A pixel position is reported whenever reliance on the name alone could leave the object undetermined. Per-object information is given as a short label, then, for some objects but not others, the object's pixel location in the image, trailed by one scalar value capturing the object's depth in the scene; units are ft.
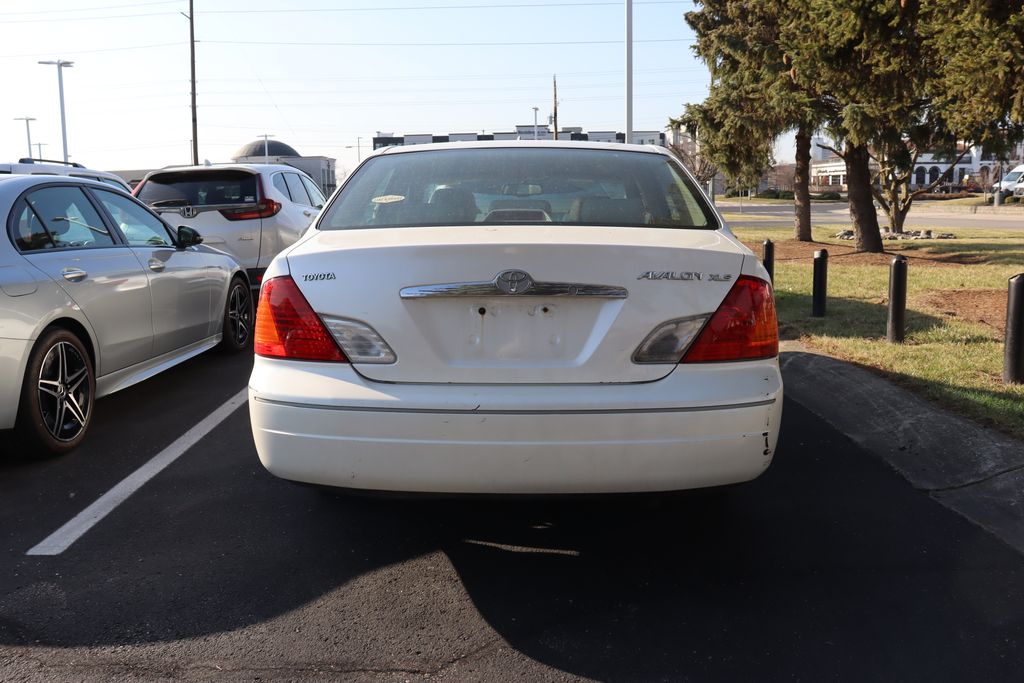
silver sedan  16.05
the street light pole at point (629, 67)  73.10
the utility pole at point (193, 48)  128.36
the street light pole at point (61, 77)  202.90
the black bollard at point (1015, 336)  20.07
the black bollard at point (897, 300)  25.62
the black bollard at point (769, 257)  40.28
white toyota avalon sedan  10.40
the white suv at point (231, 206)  33.60
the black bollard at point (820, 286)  31.63
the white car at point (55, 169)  44.23
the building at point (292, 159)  293.23
